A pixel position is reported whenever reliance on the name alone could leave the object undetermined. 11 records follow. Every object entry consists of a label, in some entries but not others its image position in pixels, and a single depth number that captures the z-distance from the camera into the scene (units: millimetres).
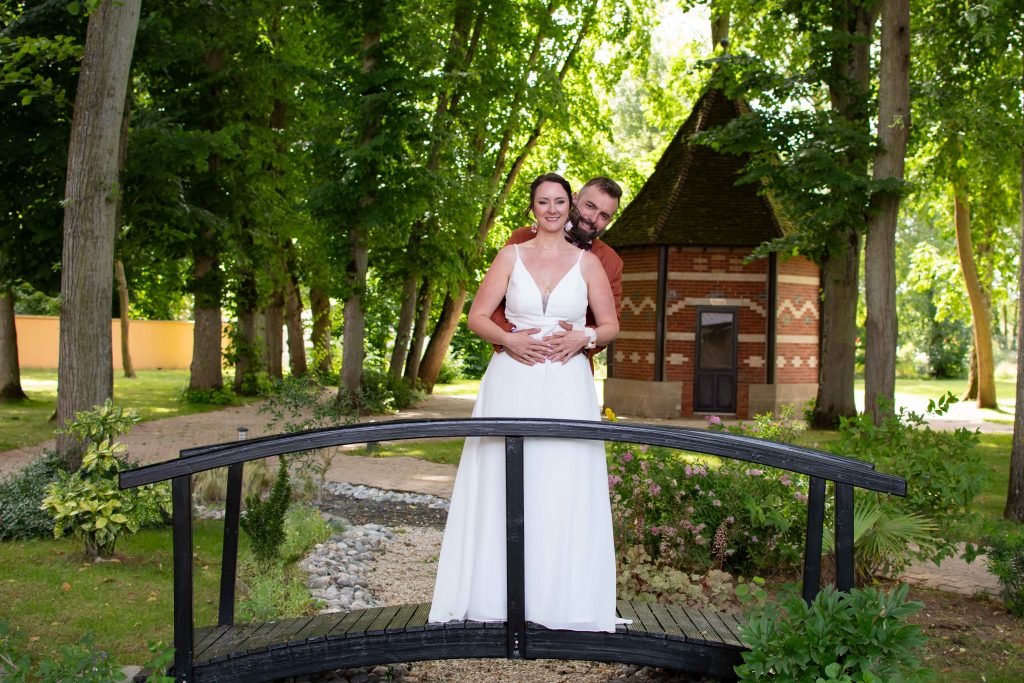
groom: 4301
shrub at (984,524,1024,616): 6516
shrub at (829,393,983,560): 6844
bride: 4340
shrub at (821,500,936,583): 6609
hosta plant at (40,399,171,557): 6660
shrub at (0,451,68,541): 8141
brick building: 22109
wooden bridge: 3924
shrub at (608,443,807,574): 6867
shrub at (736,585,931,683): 3637
